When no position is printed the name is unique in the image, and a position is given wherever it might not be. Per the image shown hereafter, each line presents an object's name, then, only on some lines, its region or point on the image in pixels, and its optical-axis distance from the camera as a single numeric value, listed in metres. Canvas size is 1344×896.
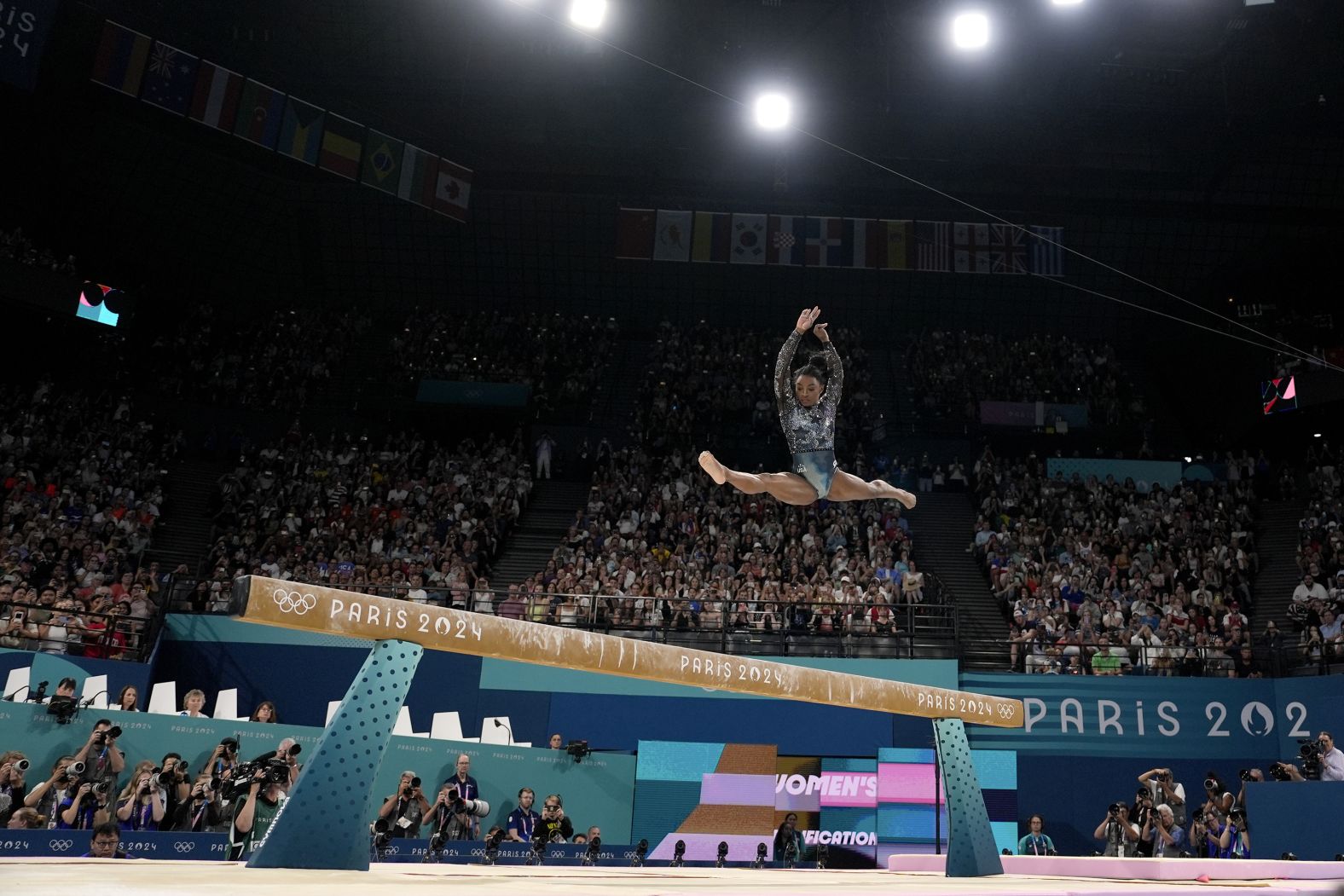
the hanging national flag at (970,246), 24.53
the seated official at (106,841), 6.89
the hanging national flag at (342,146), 22.06
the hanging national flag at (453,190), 23.75
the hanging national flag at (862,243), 24.61
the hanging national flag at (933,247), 24.53
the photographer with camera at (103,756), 9.88
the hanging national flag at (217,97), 20.70
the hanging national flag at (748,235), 24.75
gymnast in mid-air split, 7.40
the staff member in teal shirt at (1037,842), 13.30
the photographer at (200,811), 9.61
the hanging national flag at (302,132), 21.72
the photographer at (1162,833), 11.30
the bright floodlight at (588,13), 15.50
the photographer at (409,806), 11.04
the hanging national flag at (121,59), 19.69
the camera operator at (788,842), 14.77
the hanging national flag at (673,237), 24.78
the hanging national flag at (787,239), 24.77
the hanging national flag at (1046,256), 24.94
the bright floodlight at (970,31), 16.34
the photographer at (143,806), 9.52
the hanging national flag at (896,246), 24.45
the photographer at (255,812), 7.91
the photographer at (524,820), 12.36
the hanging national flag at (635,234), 24.91
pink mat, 7.15
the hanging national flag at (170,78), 20.28
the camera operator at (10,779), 9.09
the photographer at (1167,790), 12.38
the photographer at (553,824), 12.16
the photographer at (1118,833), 12.44
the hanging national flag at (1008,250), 24.61
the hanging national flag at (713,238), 24.73
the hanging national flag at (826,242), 24.80
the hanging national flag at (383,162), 22.53
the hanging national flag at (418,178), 23.05
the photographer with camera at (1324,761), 11.19
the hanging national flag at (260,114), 21.20
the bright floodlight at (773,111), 17.14
